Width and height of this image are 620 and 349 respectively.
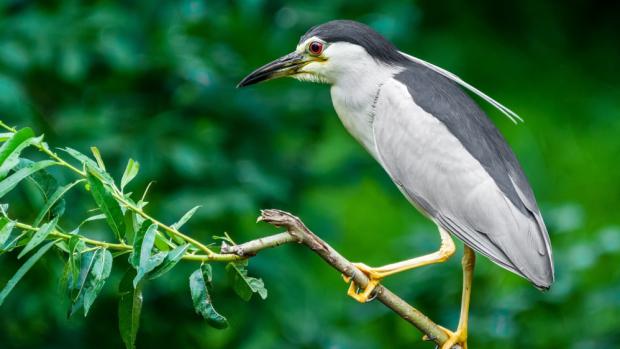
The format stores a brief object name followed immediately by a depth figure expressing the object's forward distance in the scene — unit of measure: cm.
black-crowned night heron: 612
